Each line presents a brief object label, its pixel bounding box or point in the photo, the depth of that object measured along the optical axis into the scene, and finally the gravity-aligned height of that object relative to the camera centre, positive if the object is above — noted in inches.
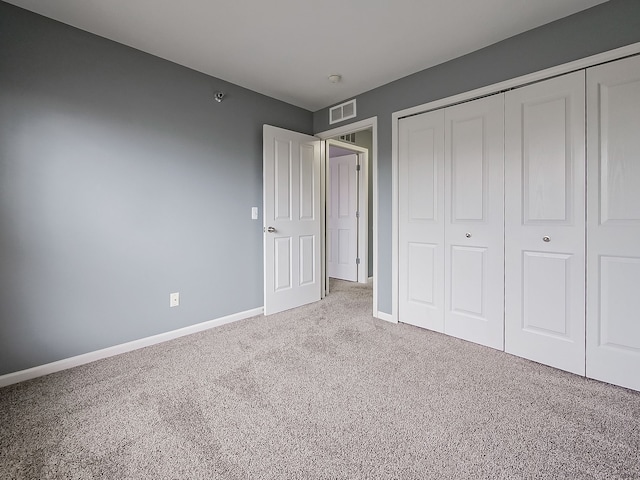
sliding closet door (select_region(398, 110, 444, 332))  106.3 +5.3
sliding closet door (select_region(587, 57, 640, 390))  70.3 +2.3
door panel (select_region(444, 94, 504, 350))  92.4 +4.2
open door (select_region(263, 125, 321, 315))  128.0 +7.5
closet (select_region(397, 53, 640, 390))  72.1 +4.1
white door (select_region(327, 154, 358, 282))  196.5 +12.3
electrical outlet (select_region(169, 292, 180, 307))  104.2 -22.4
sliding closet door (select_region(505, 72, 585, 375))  78.0 +3.2
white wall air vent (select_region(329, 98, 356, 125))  131.6 +56.8
